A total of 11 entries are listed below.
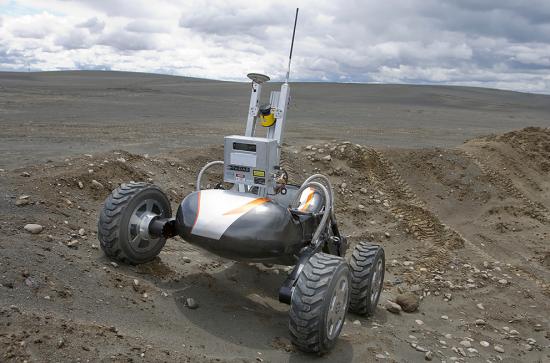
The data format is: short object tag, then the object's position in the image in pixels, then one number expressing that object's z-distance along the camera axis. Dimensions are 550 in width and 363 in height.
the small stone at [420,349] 5.51
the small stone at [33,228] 5.57
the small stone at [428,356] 5.35
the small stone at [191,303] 5.12
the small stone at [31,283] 4.45
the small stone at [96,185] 7.53
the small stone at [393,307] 6.48
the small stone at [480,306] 7.29
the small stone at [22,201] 6.19
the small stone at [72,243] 5.58
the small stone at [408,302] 6.65
